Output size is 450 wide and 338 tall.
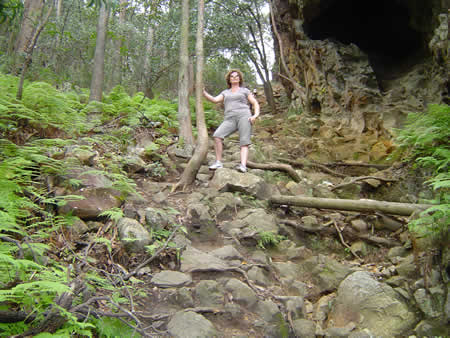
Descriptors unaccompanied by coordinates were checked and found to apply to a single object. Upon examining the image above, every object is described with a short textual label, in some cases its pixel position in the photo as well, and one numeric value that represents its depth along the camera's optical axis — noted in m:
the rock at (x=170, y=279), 3.19
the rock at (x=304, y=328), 3.08
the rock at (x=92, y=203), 3.66
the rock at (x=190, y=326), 2.60
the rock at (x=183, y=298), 3.02
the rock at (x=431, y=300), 3.15
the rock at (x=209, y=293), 3.15
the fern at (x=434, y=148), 3.39
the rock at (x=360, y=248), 4.74
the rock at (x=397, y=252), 4.36
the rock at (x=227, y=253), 4.05
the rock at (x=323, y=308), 3.44
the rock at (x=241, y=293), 3.27
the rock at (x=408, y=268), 3.73
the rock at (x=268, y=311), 3.15
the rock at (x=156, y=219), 3.97
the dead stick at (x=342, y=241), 4.71
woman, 6.45
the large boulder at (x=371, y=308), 3.18
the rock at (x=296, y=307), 3.32
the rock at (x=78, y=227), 3.44
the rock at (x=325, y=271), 3.93
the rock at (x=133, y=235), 3.46
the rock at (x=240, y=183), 5.84
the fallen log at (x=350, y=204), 4.32
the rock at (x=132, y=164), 5.70
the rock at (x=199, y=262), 3.57
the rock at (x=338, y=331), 3.08
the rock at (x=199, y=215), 4.77
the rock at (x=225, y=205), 5.14
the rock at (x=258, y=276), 3.73
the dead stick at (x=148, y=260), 3.06
